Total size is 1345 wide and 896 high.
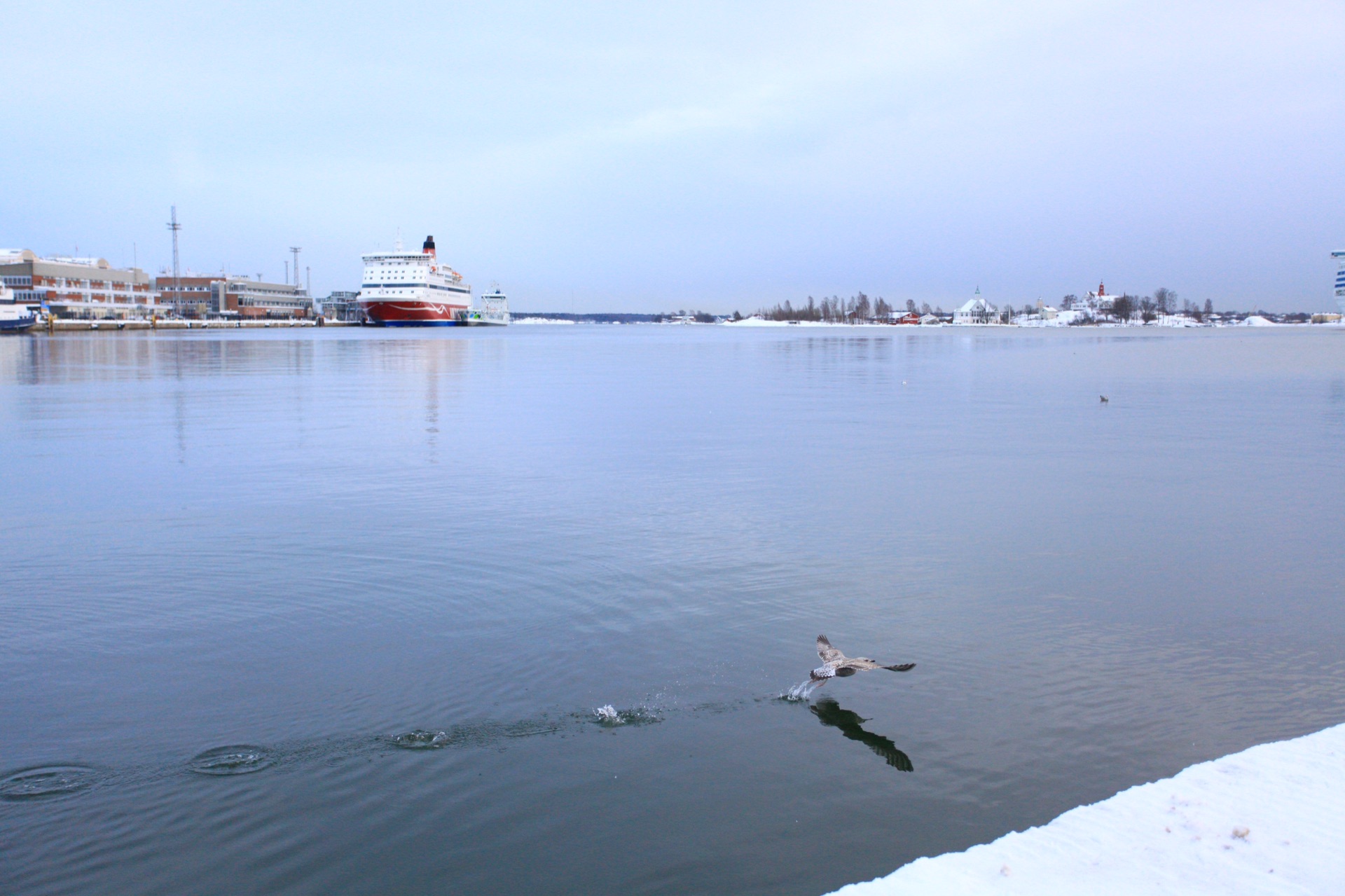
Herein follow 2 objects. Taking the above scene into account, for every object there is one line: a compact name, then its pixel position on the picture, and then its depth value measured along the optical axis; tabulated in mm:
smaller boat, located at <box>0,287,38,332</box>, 78750
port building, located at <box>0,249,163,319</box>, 110062
